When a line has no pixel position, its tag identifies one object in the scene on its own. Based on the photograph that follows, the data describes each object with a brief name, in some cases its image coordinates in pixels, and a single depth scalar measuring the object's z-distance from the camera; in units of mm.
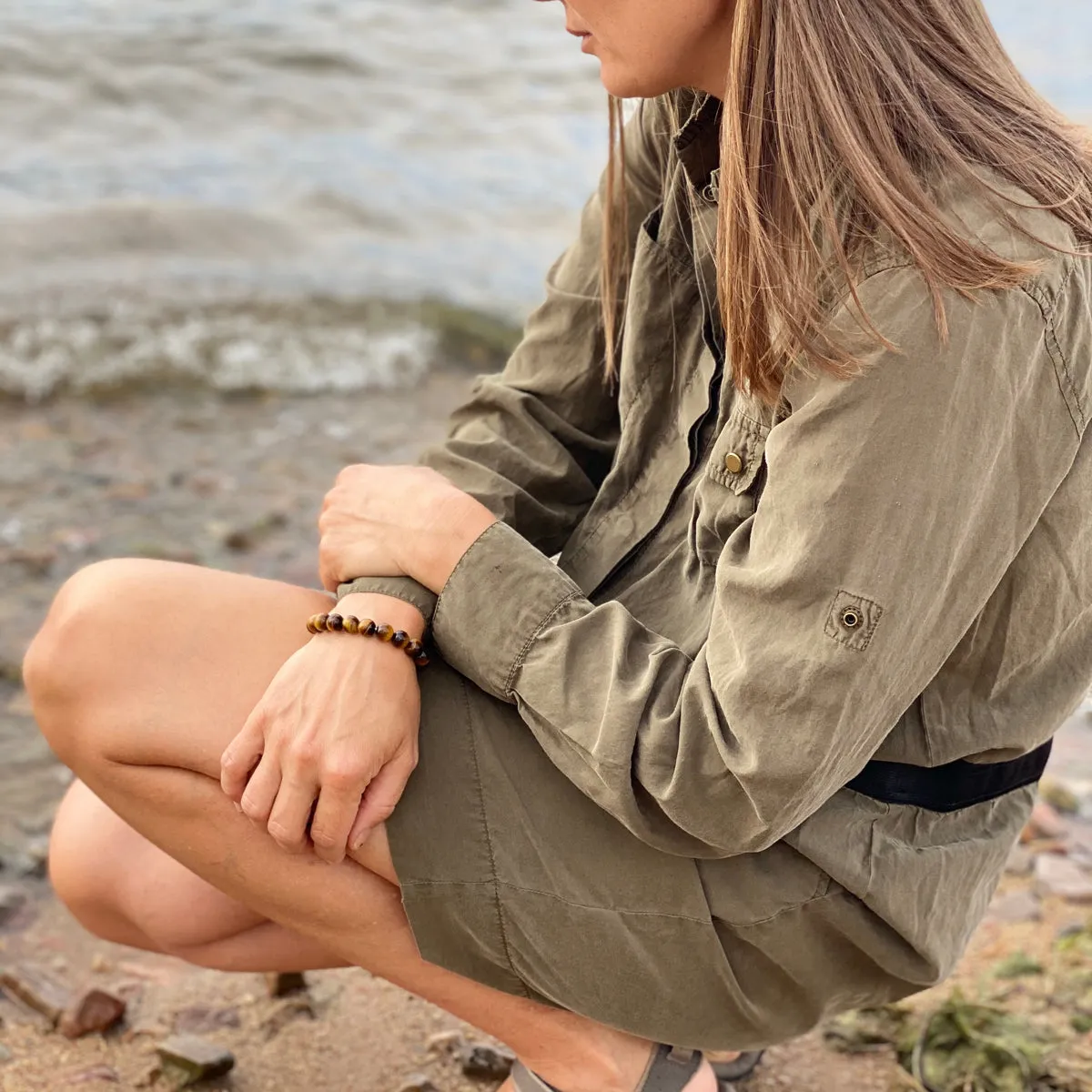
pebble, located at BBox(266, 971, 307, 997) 2408
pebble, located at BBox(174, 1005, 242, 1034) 2340
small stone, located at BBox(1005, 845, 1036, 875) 2820
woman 1414
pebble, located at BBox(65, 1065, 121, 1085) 2164
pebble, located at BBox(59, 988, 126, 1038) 2297
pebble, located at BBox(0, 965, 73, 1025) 2334
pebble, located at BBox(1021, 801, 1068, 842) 2930
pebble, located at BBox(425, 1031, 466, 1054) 2283
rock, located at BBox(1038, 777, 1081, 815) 3027
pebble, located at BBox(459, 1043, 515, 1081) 2234
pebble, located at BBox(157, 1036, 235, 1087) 2156
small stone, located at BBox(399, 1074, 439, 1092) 2178
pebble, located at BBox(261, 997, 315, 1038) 2332
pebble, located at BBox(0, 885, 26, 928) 2649
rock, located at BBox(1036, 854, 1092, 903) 2707
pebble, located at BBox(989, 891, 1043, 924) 2656
